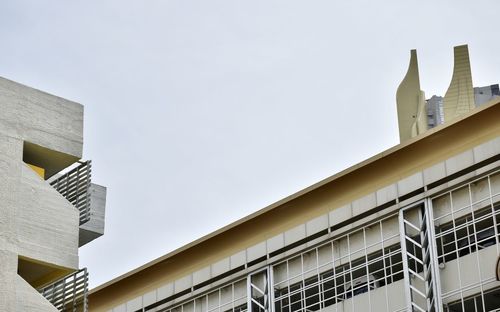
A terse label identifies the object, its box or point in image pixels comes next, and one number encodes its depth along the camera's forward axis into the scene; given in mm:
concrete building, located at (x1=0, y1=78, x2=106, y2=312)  32781
